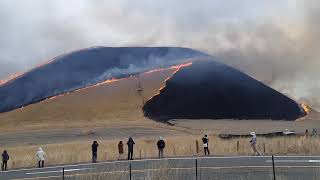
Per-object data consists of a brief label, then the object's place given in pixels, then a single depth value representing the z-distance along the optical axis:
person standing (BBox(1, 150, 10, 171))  37.62
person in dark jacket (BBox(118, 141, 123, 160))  40.83
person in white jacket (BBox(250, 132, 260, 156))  37.98
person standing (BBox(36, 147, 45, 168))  37.97
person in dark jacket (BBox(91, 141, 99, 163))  38.41
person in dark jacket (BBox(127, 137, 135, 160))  38.75
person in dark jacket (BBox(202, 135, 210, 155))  40.25
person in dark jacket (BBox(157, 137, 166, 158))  39.12
